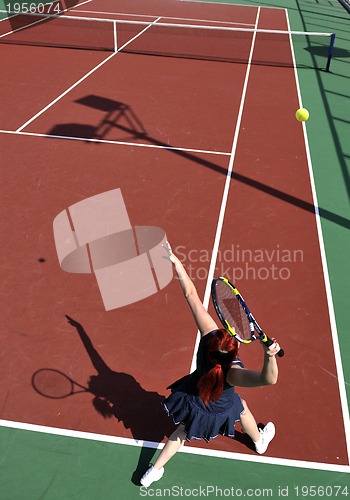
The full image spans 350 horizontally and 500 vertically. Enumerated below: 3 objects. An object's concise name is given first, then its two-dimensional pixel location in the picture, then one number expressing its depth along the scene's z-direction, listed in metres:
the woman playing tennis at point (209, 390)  3.52
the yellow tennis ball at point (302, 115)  10.59
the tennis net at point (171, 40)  16.72
